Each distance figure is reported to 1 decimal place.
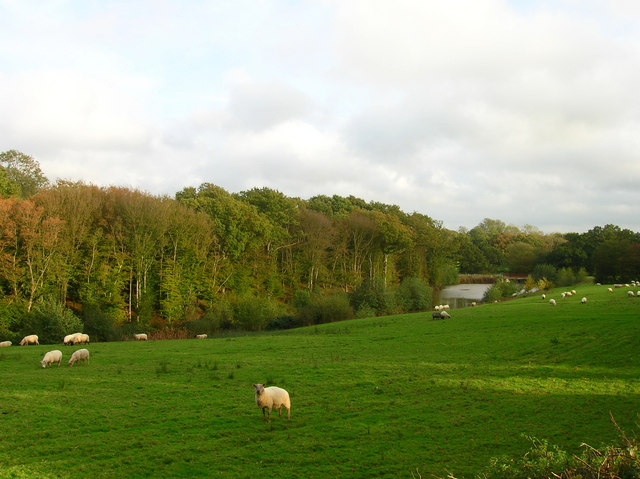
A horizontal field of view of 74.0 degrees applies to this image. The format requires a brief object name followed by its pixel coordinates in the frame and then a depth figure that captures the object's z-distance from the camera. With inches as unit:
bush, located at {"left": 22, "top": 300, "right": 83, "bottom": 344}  1558.8
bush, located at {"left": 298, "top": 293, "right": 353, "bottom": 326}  2148.4
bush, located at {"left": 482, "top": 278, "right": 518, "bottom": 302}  2844.5
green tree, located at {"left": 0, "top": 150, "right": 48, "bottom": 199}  2687.0
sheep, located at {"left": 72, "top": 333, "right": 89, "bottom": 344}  1299.2
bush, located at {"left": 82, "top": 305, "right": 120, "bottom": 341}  1680.6
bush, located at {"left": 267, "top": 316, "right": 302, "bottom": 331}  2084.4
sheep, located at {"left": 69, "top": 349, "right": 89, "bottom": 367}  894.4
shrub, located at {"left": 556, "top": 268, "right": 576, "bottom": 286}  3366.1
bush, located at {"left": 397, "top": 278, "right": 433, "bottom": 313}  2721.5
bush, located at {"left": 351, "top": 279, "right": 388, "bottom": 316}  2386.8
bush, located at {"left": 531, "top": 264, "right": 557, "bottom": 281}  3626.2
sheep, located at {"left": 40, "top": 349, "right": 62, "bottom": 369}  878.6
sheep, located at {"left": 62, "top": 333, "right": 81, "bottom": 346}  1279.5
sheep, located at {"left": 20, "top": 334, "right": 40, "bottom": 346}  1402.6
